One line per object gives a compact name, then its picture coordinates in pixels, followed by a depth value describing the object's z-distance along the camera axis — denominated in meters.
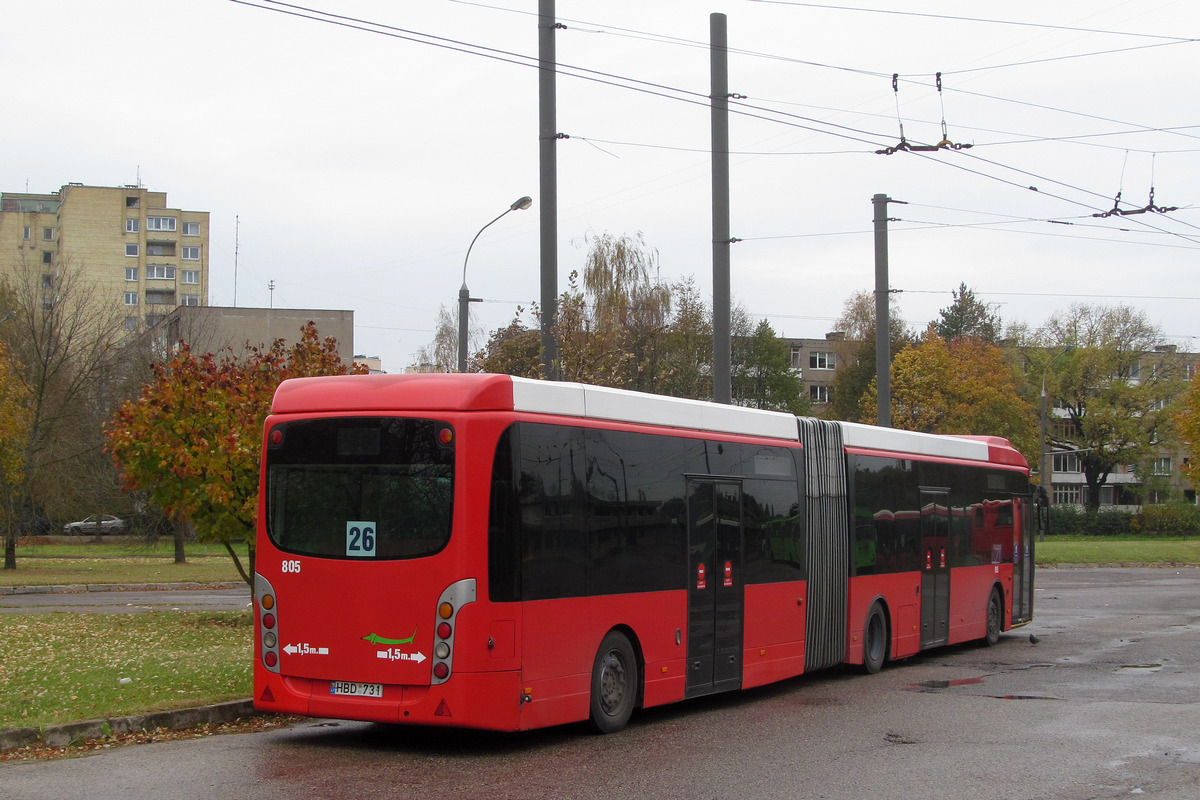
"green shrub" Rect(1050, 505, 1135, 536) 74.00
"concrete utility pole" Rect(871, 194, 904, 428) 25.00
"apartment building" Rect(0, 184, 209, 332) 108.62
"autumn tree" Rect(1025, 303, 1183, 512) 83.12
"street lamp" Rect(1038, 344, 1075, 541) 56.14
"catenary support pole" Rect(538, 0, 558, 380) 14.68
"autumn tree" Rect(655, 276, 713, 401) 60.22
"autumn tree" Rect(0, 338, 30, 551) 36.97
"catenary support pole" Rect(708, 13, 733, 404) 17.91
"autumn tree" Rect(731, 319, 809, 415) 80.69
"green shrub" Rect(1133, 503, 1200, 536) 72.75
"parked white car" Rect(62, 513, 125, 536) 69.31
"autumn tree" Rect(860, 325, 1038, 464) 70.44
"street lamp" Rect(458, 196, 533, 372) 23.38
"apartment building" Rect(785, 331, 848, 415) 115.38
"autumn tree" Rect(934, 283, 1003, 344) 105.69
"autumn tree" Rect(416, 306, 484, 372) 63.17
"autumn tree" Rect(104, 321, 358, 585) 19.03
